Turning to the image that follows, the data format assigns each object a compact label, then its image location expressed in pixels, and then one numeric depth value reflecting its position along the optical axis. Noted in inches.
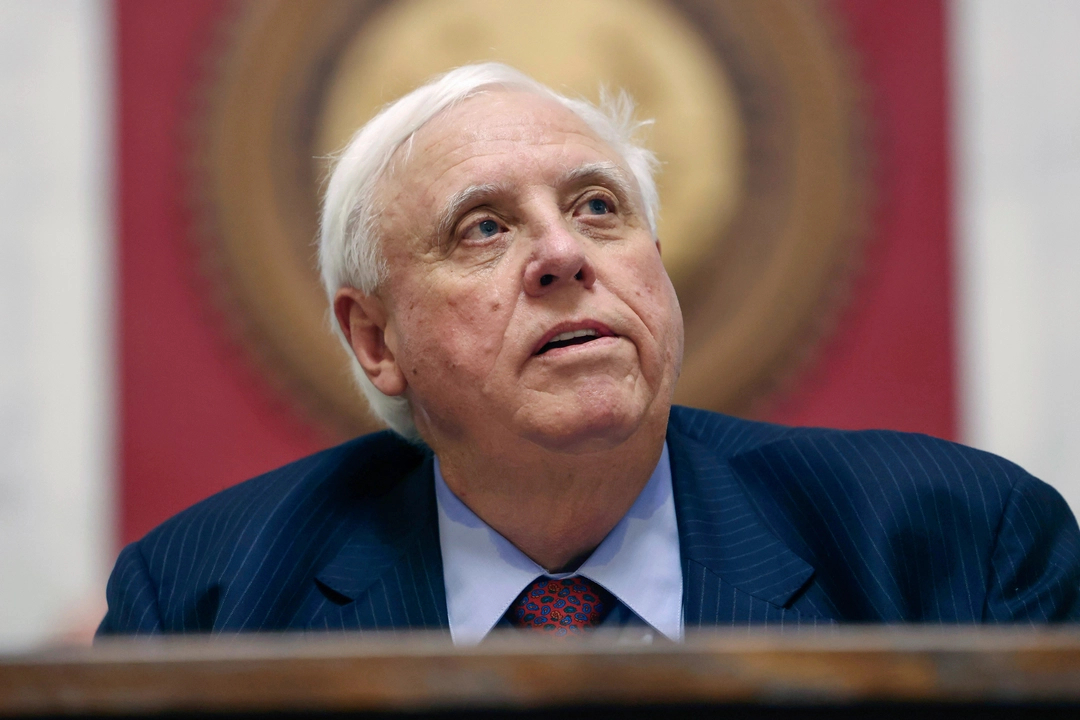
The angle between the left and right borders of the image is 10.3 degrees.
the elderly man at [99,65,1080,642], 125.6
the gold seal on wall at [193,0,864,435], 153.6
